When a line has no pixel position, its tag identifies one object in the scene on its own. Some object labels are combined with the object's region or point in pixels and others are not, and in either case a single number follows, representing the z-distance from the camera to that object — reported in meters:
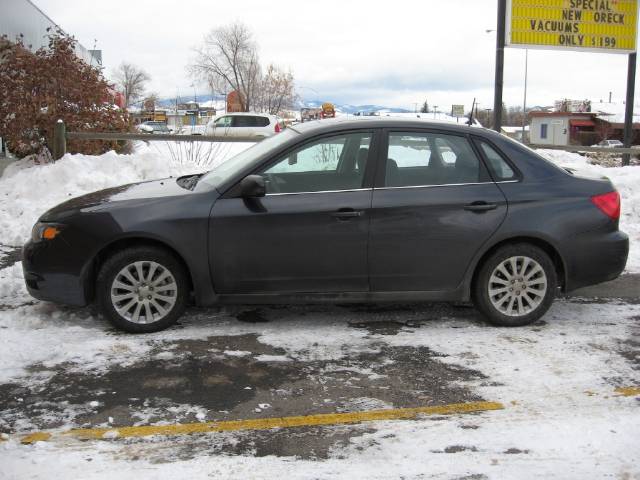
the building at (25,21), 21.45
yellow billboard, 14.00
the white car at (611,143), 50.44
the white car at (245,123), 29.03
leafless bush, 12.96
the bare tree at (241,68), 64.31
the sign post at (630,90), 14.94
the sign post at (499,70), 12.75
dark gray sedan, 4.92
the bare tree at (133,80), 89.03
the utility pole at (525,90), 63.84
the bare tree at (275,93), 61.72
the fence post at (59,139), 10.98
